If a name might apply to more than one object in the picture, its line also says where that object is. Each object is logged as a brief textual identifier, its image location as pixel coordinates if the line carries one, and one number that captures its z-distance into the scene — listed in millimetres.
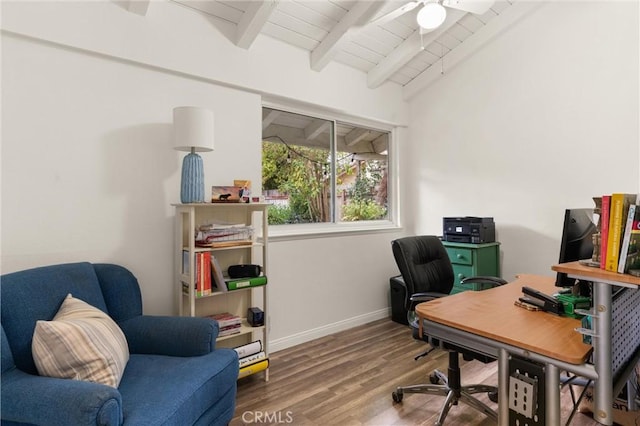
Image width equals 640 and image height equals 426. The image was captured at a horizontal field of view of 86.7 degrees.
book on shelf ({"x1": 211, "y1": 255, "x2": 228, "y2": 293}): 2258
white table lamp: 2141
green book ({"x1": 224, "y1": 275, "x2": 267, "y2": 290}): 2287
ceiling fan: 2422
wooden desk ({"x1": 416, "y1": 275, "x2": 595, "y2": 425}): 1175
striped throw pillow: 1371
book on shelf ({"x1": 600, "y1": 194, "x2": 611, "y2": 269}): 1180
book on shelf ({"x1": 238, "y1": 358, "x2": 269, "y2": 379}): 2270
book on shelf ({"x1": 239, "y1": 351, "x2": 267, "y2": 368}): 2307
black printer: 3127
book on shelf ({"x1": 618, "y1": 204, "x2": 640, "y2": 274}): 1109
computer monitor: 1488
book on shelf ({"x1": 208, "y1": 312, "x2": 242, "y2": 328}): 2316
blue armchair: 1191
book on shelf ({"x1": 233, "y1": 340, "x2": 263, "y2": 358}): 2326
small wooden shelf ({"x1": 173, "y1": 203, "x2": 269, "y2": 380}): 2180
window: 3125
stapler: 1555
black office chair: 1885
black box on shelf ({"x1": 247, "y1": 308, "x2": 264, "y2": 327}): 2463
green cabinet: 3076
